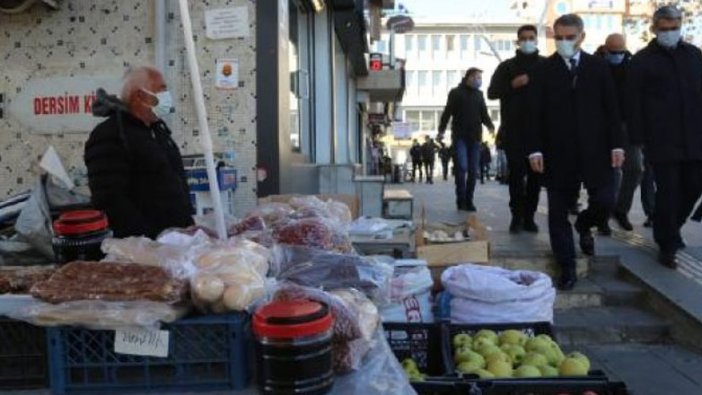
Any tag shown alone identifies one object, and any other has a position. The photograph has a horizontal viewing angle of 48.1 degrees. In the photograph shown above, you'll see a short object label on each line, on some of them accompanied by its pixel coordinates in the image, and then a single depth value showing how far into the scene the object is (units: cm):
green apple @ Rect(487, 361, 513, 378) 319
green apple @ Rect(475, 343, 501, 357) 338
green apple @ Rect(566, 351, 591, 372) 324
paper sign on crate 203
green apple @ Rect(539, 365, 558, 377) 322
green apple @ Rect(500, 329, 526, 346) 356
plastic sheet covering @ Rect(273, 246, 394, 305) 271
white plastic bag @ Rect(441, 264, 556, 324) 445
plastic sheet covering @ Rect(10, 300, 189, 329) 203
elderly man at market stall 393
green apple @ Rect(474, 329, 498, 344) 358
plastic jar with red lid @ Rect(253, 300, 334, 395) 186
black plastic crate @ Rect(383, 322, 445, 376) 350
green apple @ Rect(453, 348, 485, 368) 327
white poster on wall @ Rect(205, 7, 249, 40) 614
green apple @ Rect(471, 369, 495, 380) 308
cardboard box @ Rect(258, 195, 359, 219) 627
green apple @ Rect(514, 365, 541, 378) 313
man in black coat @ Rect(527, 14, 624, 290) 585
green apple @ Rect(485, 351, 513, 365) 330
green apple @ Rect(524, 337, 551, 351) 346
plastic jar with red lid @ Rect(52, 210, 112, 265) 258
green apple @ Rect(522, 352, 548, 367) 326
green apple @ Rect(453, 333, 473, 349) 354
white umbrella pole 273
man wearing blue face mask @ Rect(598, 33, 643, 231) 758
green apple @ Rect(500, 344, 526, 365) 336
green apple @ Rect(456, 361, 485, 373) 320
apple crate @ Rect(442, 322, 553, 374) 376
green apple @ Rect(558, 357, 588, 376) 319
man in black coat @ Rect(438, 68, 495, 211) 996
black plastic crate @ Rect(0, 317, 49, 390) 213
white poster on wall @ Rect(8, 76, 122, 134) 627
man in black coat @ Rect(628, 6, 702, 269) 601
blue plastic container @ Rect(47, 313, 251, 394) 206
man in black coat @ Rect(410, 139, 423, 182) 3419
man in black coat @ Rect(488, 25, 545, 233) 764
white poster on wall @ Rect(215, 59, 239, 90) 617
